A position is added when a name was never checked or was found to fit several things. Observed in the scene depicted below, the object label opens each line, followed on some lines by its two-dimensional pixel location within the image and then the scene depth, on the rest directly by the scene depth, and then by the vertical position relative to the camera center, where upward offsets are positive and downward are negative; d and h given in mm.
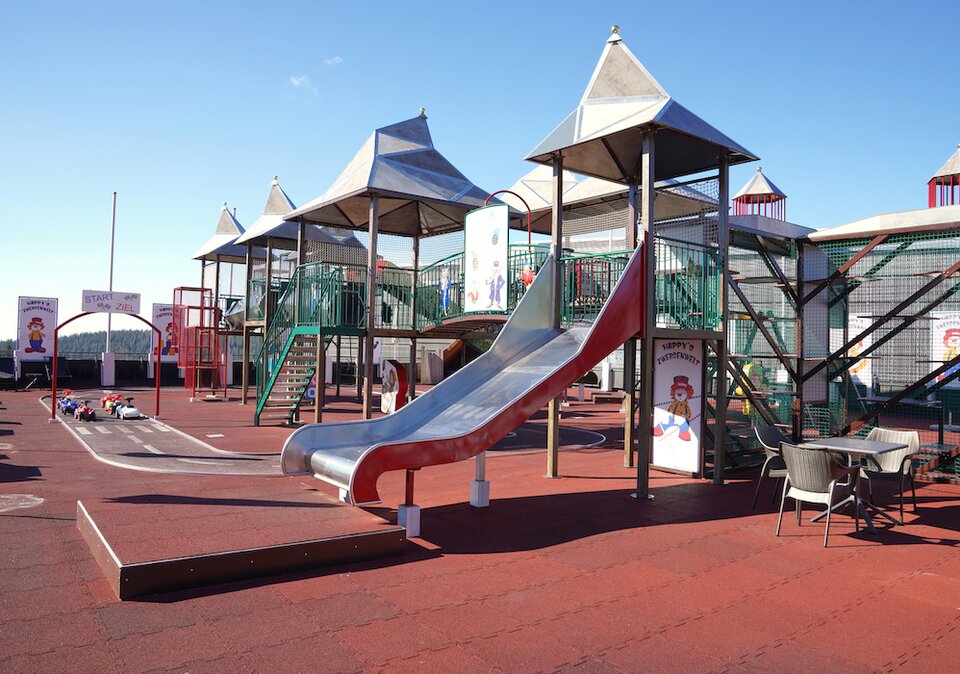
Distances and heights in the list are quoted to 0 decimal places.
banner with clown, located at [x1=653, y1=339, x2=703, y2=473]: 10859 -672
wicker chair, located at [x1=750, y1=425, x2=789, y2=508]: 9050 -1027
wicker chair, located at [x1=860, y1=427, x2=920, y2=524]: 8703 -1133
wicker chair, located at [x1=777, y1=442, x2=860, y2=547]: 7293 -1188
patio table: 7684 -956
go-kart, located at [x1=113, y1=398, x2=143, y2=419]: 17672 -1528
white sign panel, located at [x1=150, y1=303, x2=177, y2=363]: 33844 +1399
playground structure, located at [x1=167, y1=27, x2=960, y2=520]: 9539 +1569
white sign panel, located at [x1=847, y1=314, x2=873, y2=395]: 21916 -171
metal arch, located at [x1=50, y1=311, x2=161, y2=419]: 16839 -474
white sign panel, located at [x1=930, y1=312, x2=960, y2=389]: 21219 +883
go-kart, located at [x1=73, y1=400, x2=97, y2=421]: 17062 -1539
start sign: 22453 +1666
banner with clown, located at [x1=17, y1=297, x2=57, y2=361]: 31094 +1083
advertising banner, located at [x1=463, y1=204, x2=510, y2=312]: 11555 +1711
